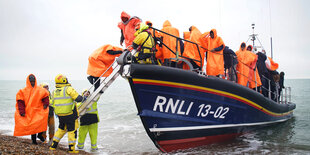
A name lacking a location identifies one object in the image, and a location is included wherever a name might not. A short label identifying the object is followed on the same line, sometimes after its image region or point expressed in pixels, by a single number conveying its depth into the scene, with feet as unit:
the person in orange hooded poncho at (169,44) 16.31
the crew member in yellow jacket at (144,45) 14.02
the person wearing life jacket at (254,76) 21.68
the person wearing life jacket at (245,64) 21.11
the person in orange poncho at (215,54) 17.43
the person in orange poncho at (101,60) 17.28
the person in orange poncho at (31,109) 15.17
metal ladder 15.57
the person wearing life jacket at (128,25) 17.65
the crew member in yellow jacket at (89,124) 17.25
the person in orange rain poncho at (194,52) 16.87
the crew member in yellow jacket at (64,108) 14.83
